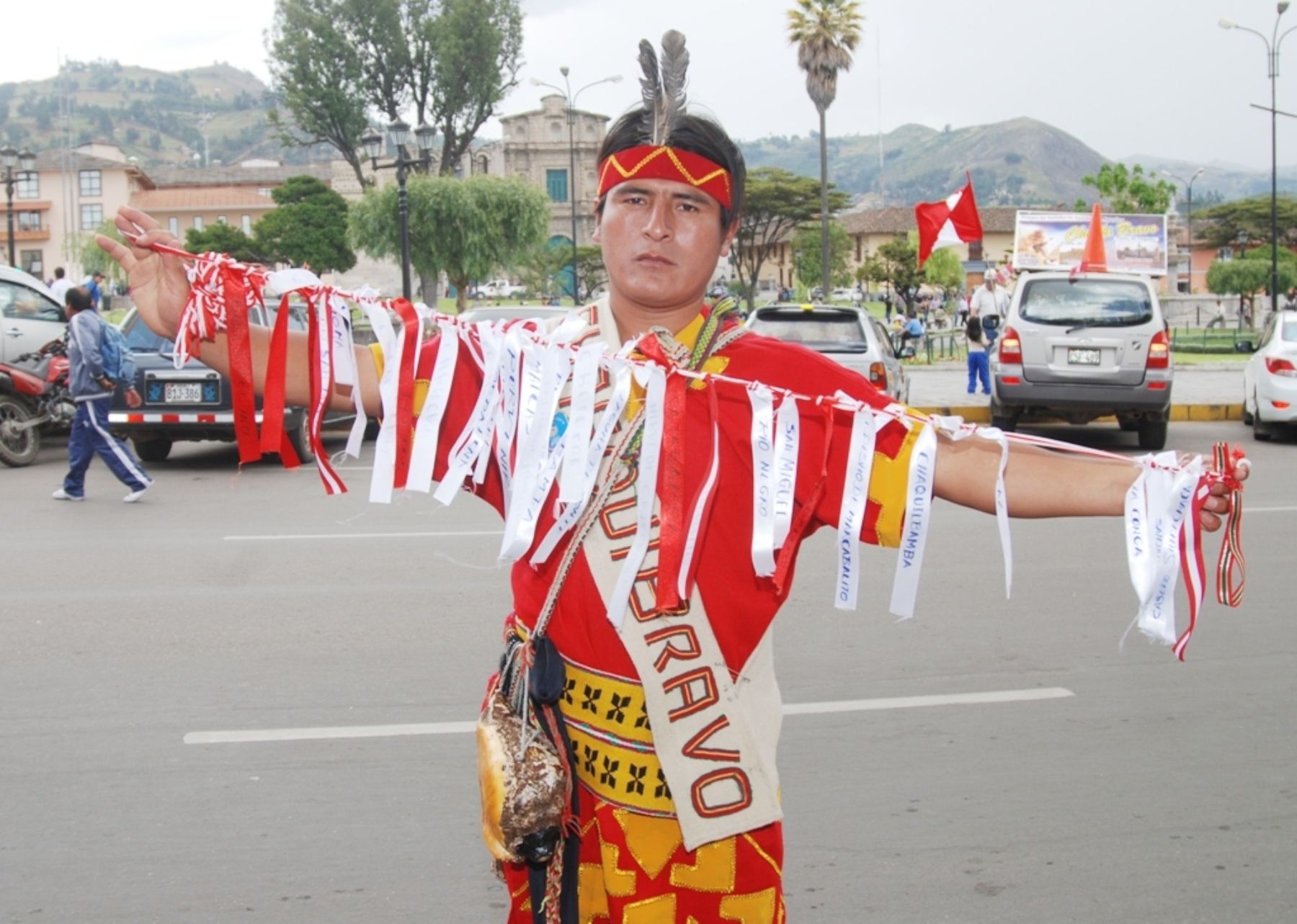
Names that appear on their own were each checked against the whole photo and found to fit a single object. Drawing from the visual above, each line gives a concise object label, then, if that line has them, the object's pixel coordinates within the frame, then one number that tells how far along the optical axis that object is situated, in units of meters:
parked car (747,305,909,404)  14.12
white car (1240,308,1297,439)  13.86
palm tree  41.81
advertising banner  18.97
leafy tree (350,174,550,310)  47.50
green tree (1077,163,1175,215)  52.85
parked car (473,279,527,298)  82.75
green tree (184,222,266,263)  61.44
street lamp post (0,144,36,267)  31.97
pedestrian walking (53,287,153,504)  10.54
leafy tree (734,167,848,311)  66.00
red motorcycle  12.79
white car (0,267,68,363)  13.97
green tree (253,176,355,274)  64.06
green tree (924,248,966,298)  58.34
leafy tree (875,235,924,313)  47.78
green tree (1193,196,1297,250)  71.81
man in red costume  2.07
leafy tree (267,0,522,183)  58.03
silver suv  13.62
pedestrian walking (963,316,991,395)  17.22
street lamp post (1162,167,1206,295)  59.51
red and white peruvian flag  20.28
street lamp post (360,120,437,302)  21.27
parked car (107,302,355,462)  12.48
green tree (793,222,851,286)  67.38
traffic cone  16.27
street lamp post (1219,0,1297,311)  36.50
